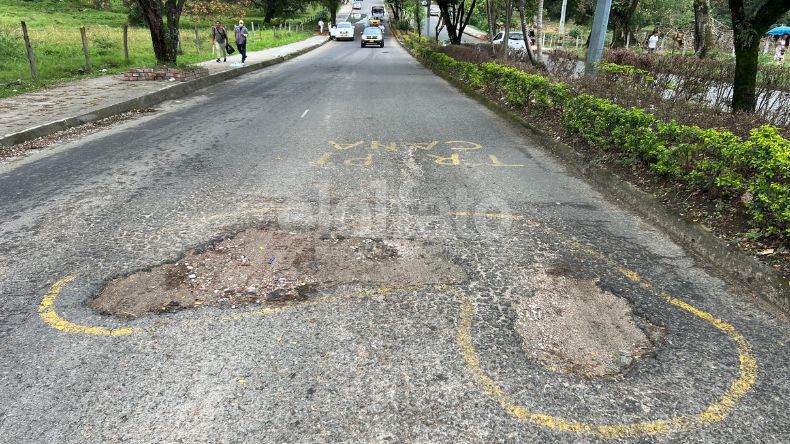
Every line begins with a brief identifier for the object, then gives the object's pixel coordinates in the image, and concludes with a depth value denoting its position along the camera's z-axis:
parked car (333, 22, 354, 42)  48.31
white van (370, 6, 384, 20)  76.01
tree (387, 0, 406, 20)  63.83
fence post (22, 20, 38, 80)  13.16
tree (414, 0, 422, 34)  44.79
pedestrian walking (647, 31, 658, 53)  27.99
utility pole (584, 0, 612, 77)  9.73
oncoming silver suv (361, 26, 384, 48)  41.34
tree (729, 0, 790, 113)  7.88
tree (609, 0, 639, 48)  25.86
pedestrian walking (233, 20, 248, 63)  20.34
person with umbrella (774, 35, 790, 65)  22.91
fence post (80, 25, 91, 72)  15.41
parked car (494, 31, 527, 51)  33.00
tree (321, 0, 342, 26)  65.67
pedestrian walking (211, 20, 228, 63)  20.00
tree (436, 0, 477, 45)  27.20
